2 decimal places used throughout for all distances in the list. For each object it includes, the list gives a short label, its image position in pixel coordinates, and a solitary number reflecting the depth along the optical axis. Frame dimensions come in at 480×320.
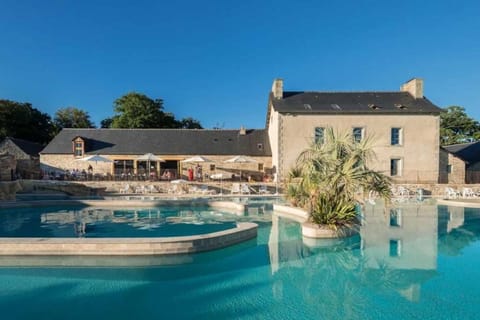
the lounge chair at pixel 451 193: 19.84
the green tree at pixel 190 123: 52.41
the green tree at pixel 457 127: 45.44
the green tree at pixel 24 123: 37.42
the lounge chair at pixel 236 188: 20.47
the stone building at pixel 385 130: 23.06
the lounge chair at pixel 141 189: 19.98
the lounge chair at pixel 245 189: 20.14
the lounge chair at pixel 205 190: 20.24
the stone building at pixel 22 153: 27.66
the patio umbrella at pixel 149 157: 22.30
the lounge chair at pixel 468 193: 20.00
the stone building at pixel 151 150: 25.22
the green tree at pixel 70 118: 47.09
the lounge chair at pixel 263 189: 20.31
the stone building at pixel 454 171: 24.84
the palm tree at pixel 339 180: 9.05
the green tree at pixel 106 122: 47.81
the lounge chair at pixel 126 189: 20.03
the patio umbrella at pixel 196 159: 22.00
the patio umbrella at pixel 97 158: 21.33
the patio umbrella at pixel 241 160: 21.88
